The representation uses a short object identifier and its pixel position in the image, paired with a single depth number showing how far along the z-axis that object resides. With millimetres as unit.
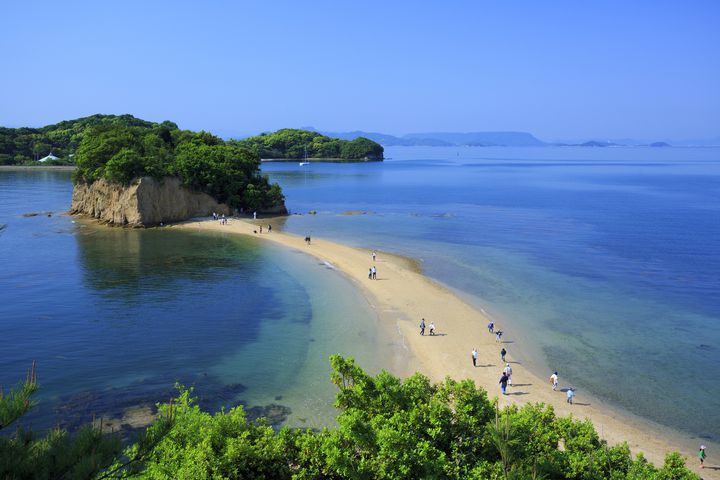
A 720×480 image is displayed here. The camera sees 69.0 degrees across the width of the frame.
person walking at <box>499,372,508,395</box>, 26578
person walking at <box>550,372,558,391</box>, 27031
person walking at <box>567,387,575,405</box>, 25547
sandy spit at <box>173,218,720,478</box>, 23195
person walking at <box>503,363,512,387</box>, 27188
